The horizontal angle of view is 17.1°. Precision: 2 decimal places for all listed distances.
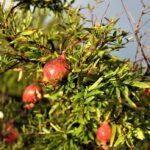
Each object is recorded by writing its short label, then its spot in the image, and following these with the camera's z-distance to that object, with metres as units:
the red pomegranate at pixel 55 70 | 2.61
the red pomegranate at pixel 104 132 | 2.79
